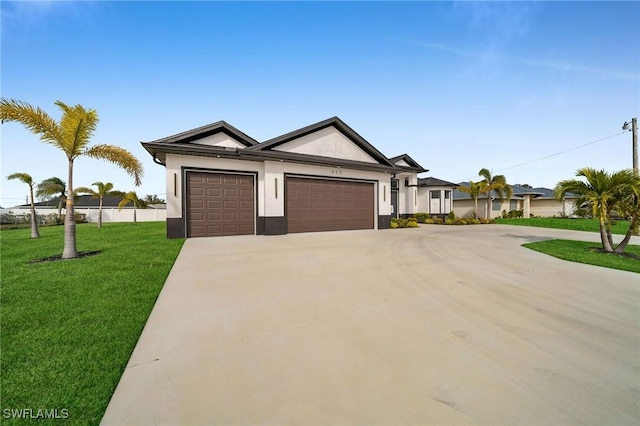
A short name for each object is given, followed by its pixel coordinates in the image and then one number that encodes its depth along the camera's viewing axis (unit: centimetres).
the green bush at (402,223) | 1588
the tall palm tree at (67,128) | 641
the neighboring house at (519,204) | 2606
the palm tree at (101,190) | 1843
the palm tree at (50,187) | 1566
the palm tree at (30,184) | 1178
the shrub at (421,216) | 2092
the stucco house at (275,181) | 1024
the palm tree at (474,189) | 2175
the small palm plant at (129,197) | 2091
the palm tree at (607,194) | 743
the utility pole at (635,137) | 1371
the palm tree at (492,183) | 2169
